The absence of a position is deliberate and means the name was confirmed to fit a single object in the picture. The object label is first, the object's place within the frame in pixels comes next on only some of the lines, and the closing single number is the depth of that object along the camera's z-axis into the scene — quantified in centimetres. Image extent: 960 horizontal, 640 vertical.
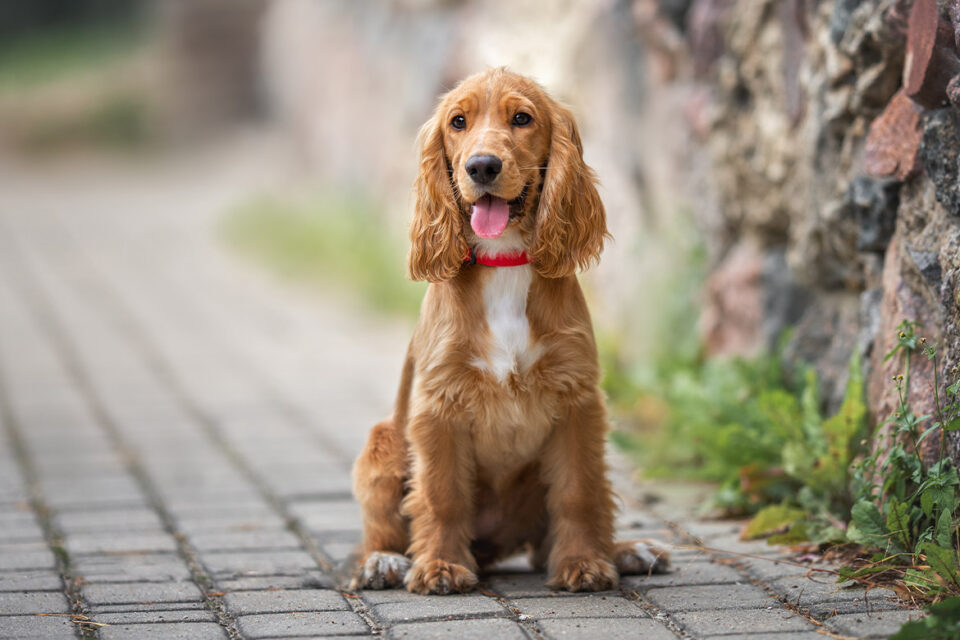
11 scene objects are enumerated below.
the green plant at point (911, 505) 615
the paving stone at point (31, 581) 691
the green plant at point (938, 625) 522
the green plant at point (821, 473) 767
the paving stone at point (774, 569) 696
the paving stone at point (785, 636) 585
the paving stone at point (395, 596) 670
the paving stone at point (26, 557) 743
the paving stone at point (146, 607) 655
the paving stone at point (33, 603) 645
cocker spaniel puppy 677
